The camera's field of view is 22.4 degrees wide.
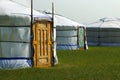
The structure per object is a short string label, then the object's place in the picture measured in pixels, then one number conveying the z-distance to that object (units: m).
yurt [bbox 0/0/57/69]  11.25
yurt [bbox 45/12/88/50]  21.32
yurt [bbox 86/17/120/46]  26.87
